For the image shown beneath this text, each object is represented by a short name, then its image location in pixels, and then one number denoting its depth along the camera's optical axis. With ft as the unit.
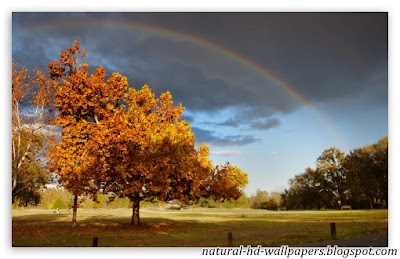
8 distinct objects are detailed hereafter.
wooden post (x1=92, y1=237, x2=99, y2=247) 47.16
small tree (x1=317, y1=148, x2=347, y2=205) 183.52
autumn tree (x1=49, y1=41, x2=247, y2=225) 70.38
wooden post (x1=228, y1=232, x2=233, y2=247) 48.16
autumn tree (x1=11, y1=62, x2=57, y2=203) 62.85
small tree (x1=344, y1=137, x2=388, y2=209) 124.16
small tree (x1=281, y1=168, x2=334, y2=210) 199.82
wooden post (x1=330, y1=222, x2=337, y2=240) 54.24
